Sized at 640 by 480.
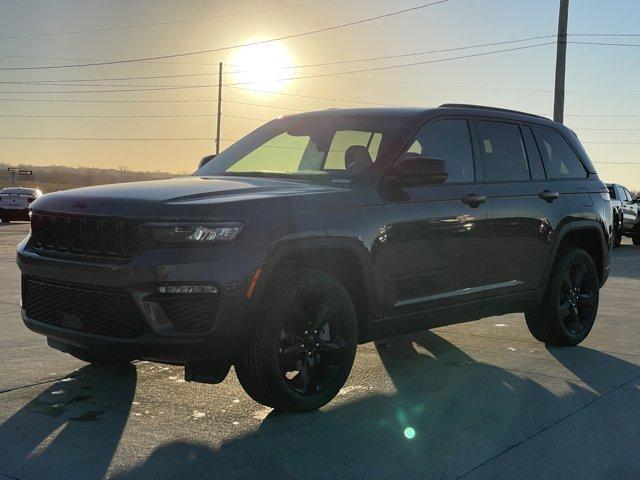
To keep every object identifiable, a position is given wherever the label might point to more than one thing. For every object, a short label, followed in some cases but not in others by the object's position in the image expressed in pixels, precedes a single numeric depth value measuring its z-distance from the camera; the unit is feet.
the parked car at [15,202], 99.66
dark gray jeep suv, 13.55
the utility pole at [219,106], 185.47
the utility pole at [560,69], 77.46
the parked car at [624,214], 74.49
